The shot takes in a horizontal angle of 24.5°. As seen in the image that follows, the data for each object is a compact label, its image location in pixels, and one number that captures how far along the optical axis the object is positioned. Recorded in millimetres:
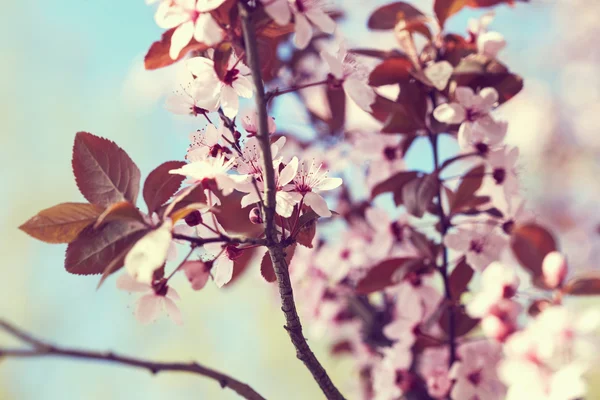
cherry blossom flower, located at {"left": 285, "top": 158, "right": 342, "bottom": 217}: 444
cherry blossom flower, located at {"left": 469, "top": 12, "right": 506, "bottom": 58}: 515
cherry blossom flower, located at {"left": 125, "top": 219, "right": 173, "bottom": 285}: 406
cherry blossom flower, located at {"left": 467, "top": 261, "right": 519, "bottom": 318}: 463
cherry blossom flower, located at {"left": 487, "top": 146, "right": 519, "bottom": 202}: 522
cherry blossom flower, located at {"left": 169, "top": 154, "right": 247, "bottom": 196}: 422
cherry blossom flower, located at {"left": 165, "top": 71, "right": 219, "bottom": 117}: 463
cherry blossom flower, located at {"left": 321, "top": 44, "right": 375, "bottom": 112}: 467
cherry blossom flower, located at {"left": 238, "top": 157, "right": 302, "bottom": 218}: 439
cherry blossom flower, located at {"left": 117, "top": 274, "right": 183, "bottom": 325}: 444
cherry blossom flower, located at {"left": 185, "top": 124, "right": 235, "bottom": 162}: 450
